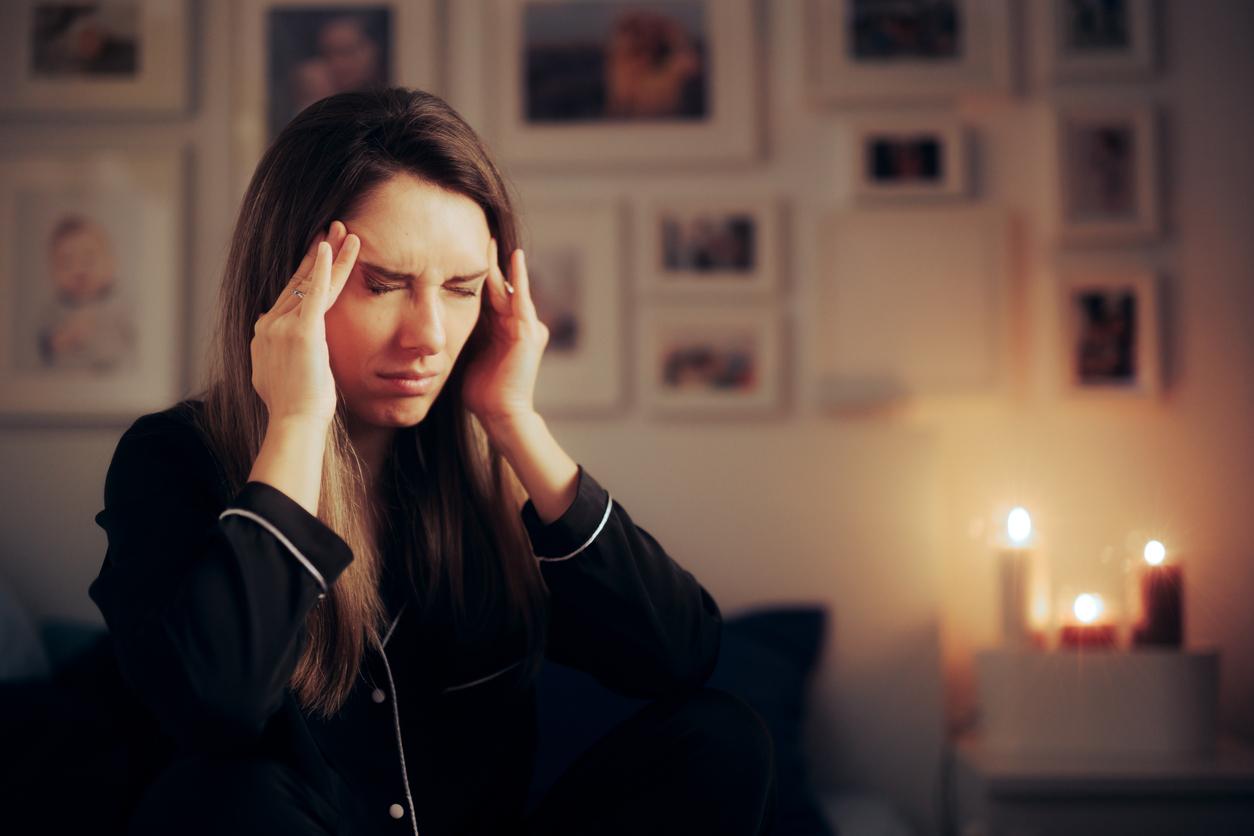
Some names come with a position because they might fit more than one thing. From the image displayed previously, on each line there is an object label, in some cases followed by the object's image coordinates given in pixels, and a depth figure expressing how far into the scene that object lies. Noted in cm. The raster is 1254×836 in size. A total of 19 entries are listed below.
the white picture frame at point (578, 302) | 231
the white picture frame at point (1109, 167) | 231
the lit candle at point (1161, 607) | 199
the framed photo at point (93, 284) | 233
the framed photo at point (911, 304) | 229
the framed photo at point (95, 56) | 237
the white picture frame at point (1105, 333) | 231
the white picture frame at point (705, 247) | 234
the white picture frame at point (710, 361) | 231
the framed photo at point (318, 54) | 236
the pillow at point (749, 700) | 180
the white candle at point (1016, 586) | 203
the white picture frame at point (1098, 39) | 233
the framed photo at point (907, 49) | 233
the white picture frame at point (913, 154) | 231
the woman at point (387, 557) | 103
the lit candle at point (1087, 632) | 200
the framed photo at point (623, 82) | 234
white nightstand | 185
